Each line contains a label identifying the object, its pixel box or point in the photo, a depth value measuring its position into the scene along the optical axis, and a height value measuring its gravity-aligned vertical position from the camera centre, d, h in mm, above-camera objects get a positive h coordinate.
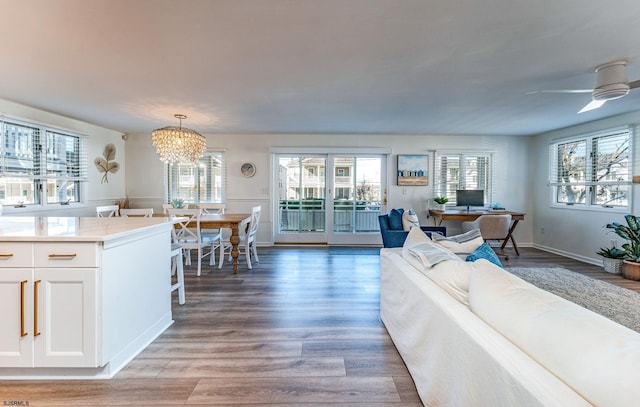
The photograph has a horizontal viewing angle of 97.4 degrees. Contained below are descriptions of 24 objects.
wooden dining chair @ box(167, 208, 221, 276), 3626 -430
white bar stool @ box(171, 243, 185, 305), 2611 -684
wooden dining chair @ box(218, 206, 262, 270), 4043 -519
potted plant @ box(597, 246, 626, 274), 3760 -766
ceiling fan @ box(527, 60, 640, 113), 2317 +1013
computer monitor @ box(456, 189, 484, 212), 5207 +74
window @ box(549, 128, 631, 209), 4027 +517
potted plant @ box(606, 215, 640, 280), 3543 -574
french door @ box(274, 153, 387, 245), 5633 +84
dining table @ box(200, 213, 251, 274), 3756 -322
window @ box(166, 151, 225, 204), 5512 +411
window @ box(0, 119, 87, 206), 3512 +501
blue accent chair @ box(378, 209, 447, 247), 3297 -382
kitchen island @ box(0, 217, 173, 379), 1613 -603
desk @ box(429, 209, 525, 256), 4953 -248
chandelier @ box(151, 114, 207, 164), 3713 +777
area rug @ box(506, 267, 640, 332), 2537 -975
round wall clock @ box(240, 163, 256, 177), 5512 +627
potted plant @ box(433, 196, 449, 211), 5230 -3
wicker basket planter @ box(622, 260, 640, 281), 3516 -853
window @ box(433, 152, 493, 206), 5551 +571
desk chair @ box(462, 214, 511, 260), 4473 -368
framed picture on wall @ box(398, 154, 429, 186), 5520 +643
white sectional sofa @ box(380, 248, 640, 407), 666 -452
